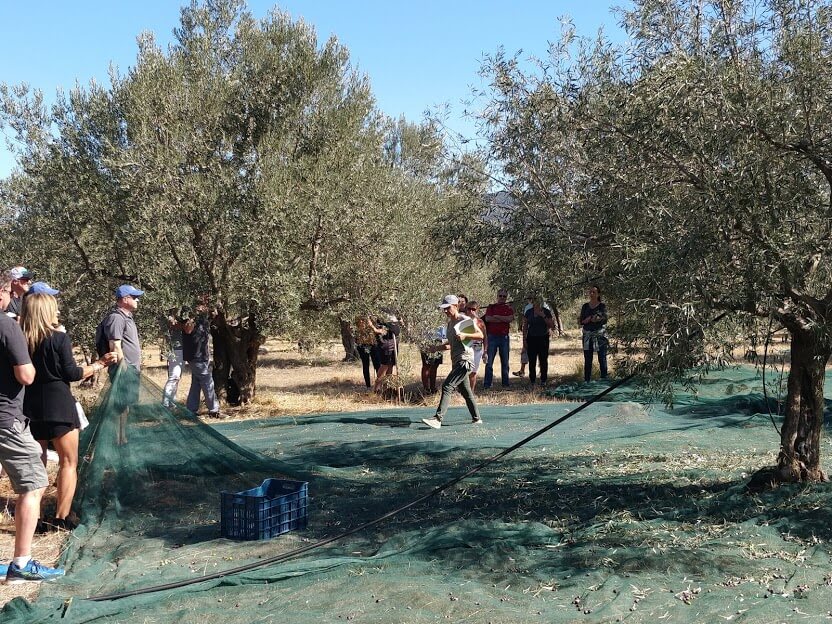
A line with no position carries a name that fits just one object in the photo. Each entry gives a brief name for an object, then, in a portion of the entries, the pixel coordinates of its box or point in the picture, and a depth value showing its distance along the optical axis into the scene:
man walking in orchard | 10.16
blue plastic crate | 5.87
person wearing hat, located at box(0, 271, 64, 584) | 5.15
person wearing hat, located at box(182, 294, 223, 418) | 11.48
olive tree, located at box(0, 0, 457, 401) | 11.12
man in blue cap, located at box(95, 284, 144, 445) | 8.15
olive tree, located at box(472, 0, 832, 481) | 4.84
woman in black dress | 5.84
